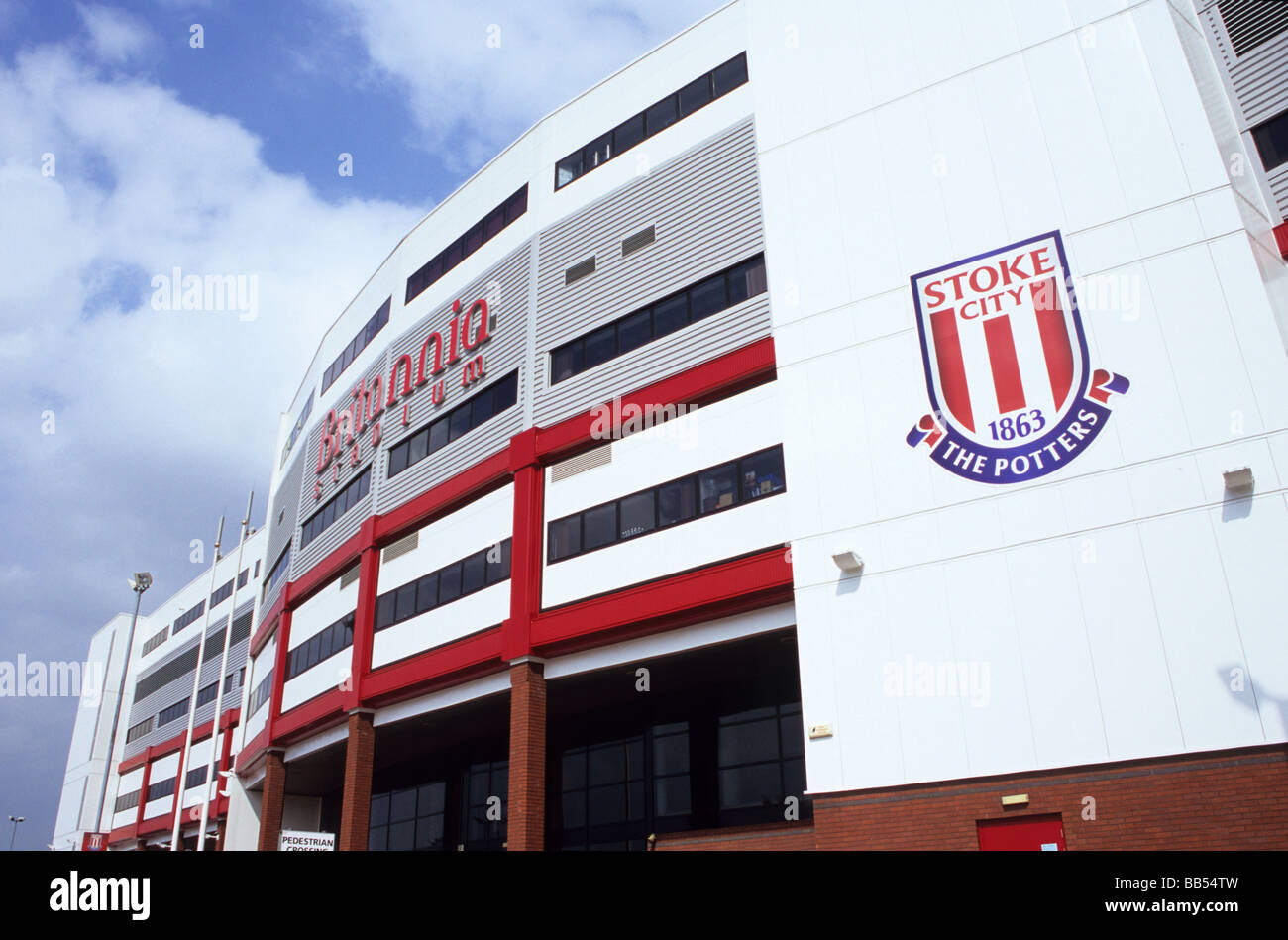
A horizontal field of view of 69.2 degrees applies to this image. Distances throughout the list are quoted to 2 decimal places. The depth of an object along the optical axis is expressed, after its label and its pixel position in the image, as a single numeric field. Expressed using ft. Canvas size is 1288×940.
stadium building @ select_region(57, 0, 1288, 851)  49.98
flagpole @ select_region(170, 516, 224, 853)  108.37
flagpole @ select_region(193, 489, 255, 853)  106.52
